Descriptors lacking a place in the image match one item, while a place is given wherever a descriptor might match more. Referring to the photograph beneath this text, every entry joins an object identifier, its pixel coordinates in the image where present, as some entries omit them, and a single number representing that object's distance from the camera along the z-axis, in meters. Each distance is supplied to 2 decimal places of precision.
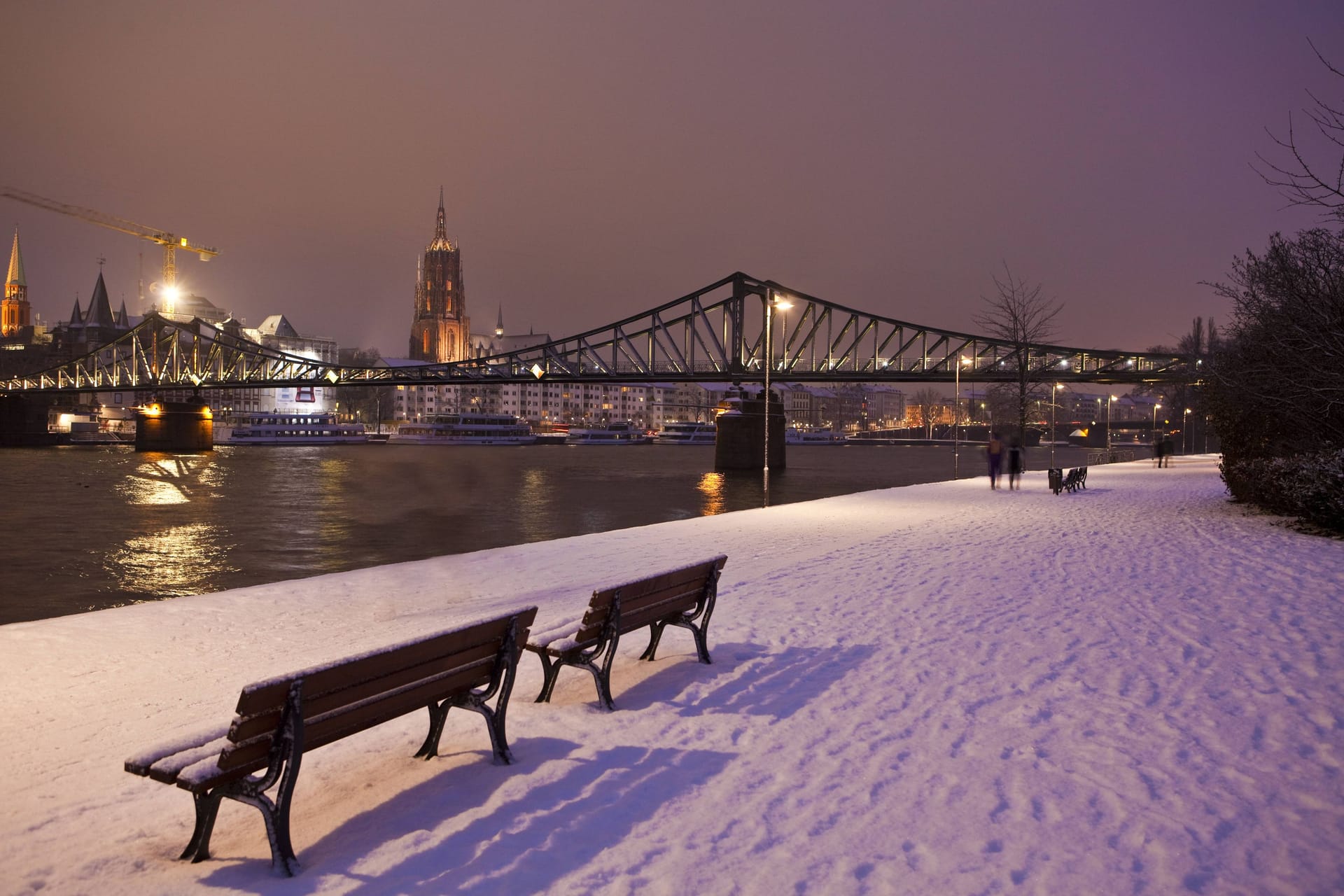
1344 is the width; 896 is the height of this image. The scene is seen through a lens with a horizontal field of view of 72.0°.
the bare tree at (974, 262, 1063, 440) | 35.34
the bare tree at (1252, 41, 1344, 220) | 8.19
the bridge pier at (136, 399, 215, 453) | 90.38
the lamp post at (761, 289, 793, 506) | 26.22
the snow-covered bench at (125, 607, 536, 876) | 3.83
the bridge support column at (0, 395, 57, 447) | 101.19
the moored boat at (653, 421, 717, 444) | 138.25
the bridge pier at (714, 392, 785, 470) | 59.34
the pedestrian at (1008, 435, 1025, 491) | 29.42
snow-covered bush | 15.60
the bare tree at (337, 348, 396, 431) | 164.12
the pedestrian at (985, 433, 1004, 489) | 29.28
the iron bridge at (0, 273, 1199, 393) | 65.88
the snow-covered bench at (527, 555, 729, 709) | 6.13
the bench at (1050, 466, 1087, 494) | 27.04
